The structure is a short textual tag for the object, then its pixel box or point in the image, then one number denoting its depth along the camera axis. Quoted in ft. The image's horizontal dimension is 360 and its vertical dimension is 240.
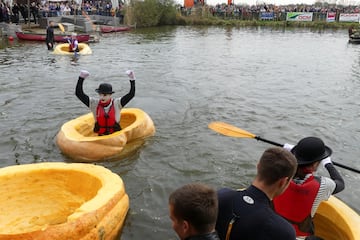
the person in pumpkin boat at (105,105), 19.65
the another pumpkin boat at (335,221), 11.17
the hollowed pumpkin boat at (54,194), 13.06
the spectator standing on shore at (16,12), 83.30
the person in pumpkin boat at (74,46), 52.49
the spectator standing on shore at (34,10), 87.35
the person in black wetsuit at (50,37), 57.06
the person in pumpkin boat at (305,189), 9.17
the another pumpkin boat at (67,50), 53.21
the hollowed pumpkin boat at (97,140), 18.98
